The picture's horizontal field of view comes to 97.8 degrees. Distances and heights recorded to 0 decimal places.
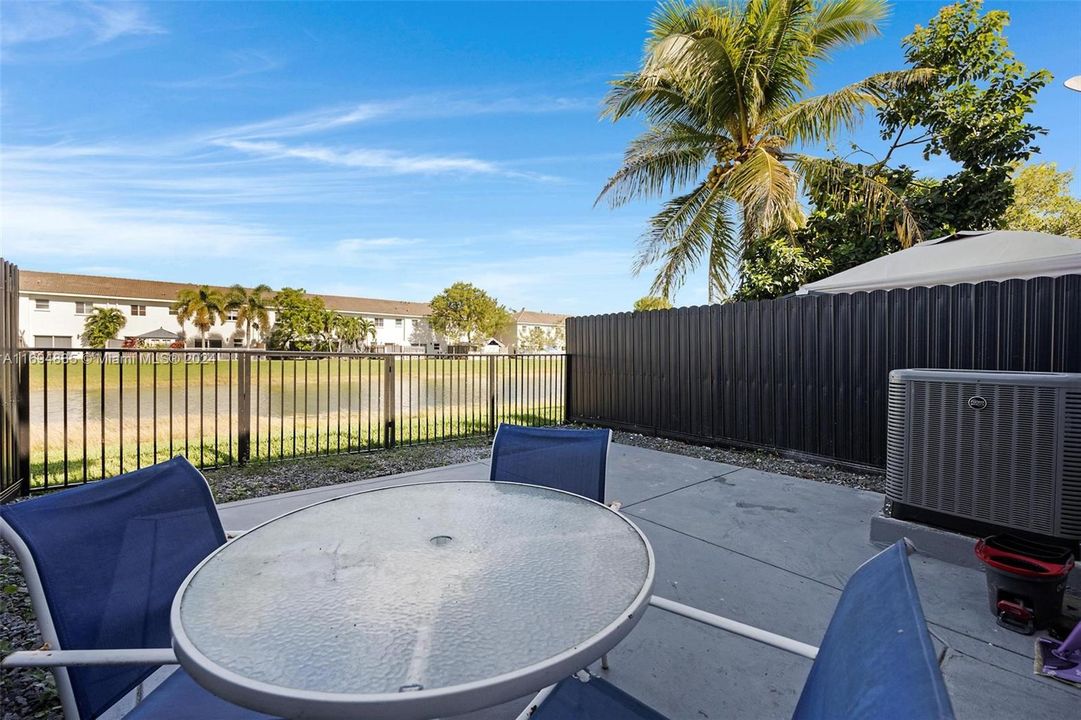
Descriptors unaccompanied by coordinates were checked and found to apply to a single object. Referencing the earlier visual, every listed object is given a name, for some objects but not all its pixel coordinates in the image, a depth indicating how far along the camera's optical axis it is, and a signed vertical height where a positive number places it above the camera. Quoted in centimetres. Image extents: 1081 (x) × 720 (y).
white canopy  401 +85
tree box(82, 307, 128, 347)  2895 +107
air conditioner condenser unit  247 -56
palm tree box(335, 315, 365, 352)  3628 +126
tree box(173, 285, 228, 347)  3372 +269
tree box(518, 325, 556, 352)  4872 +79
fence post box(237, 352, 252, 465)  481 -64
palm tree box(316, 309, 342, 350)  3453 +138
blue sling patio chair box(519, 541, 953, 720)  54 -44
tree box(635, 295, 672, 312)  3484 +371
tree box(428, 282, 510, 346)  4075 +307
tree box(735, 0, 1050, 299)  754 +331
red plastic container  211 -105
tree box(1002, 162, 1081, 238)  1658 +566
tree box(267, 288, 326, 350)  3378 +177
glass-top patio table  82 -60
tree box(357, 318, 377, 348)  3847 +142
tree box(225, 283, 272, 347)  3622 +285
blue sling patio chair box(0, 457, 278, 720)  109 -65
